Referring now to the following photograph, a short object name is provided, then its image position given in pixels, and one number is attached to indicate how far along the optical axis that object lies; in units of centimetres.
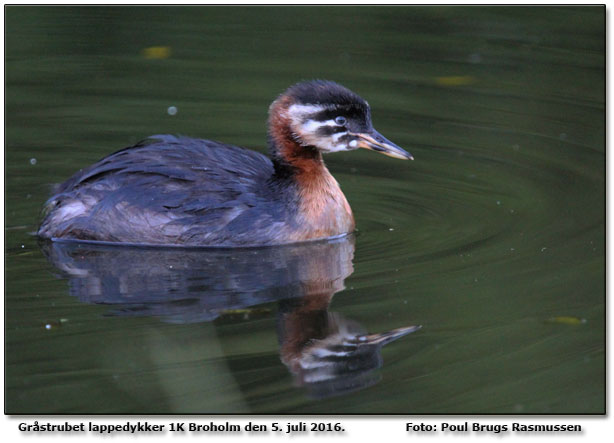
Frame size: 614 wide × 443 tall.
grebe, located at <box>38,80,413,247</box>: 849
